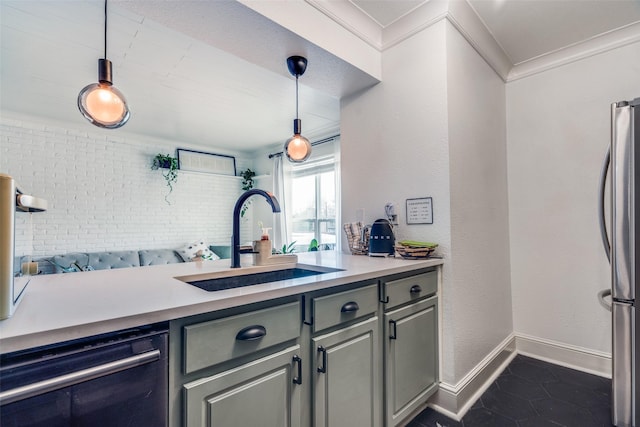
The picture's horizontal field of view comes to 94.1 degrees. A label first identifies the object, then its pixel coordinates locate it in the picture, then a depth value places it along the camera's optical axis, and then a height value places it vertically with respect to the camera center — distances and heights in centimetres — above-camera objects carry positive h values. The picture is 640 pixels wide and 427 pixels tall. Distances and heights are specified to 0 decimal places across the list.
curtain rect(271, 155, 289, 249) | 488 +12
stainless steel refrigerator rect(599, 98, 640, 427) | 136 -22
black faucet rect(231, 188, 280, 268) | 144 -4
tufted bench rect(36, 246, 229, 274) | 347 -52
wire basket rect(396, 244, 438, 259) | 176 -21
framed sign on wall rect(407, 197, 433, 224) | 189 +3
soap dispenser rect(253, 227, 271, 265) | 154 -17
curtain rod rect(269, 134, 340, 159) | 414 +110
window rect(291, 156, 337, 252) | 440 +21
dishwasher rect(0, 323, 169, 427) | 58 -35
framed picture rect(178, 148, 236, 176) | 473 +94
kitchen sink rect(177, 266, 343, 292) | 134 -30
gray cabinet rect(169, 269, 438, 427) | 82 -51
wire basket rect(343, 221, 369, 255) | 215 -16
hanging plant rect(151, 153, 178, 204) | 442 +79
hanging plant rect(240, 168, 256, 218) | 536 +72
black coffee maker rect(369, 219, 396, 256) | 193 -15
